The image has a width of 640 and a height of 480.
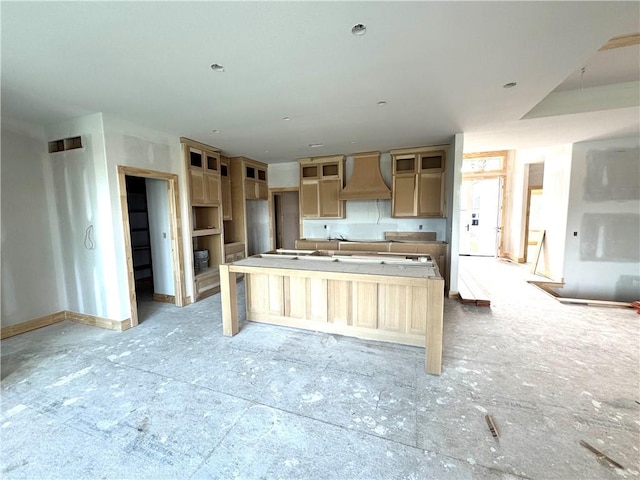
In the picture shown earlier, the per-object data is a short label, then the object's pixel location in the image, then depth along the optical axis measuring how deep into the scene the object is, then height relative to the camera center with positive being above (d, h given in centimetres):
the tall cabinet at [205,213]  436 +6
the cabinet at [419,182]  491 +59
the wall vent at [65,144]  335 +96
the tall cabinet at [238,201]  555 +31
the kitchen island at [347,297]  239 -94
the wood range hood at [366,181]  525 +66
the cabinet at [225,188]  534 +57
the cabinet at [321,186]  562 +61
